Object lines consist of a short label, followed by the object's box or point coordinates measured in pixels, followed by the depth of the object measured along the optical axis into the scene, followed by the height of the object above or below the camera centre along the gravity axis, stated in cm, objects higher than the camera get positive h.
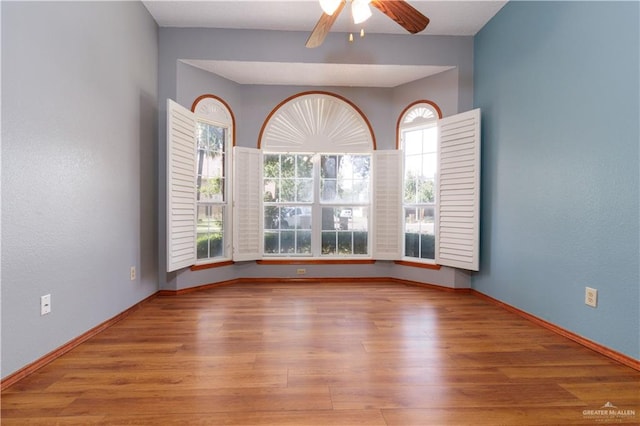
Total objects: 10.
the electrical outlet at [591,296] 215 -58
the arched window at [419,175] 385 +45
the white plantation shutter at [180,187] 314 +23
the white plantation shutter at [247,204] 395 +7
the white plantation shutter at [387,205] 408 +7
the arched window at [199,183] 319 +30
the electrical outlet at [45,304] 190 -59
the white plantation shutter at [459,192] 335 +22
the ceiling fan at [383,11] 204 +134
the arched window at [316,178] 413 +44
